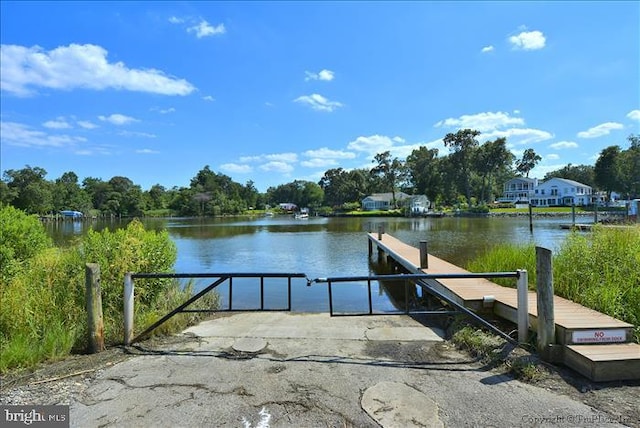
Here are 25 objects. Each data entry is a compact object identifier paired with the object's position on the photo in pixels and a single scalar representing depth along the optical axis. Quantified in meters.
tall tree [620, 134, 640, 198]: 66.85
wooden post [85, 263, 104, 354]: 5.13
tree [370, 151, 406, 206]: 93.06
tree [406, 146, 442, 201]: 89.12
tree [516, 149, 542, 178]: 105.38
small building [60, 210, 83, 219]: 93.81
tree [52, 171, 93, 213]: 91.12
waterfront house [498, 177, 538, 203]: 89.56
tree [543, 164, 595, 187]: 96.81
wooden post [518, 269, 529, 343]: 5.02
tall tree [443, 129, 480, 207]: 78.56
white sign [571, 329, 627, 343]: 4.54
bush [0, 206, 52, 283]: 7.53
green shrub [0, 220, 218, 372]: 5.23
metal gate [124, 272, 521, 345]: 5.25
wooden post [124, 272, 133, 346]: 5.48
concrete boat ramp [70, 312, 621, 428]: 3.46
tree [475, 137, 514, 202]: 76.00
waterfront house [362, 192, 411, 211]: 94.41
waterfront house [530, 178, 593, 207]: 82.00
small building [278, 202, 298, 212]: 125.32
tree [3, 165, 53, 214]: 75.38
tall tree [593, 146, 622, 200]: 67.00
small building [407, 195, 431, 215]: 81.34
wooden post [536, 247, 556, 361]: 4.58
